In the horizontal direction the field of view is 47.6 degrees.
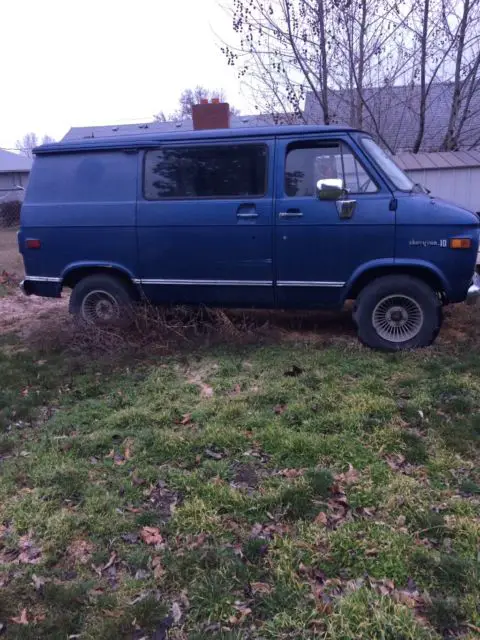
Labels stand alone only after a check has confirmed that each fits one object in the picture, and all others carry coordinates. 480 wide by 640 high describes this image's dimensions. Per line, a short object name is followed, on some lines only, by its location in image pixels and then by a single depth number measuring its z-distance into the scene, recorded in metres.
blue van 5.16
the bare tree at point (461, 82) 9.62
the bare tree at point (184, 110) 35.91
